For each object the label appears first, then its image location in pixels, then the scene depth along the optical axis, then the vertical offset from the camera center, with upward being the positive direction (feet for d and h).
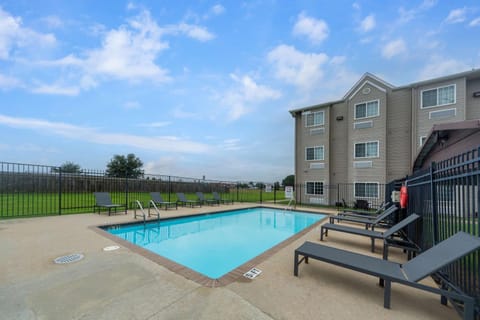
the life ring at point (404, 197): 17.94 -2.50
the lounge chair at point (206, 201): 44.39 -7.45
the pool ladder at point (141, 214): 28.65 -7.02
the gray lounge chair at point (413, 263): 6.90 -4.32
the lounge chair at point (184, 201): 41.09 -6.84
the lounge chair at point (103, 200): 30.41 -5.06
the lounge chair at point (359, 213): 27.04 -6.37
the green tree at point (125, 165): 147.95 +0.54
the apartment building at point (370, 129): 42.39 +9.37
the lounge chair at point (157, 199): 36.24 -5.71
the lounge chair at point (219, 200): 47.18 -7.38
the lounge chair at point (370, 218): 20.05 -5.73
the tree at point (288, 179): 237.90 -13.89
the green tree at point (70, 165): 150.43 +0.15
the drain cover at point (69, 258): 12.44 -5.62
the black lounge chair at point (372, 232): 13.91 -5.26
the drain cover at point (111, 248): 14.71 -5.77
